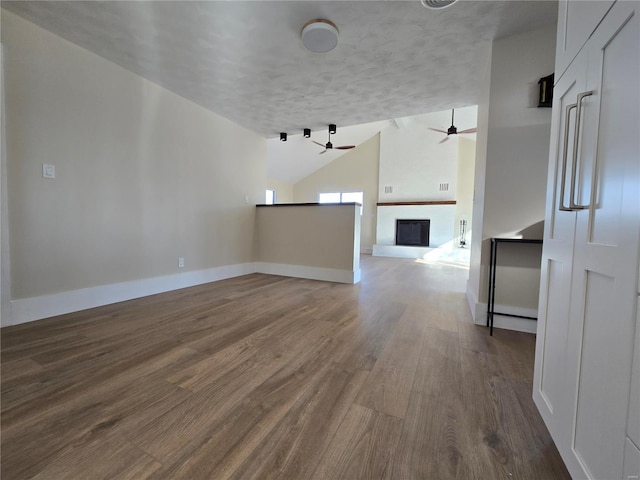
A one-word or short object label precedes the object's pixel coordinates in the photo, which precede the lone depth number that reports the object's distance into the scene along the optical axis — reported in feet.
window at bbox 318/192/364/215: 26.53
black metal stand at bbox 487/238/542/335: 6.30
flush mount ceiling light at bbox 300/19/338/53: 6.15
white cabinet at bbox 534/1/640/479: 1.97
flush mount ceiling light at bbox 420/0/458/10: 5.47
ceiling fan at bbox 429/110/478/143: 15.46
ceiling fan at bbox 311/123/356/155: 15.80
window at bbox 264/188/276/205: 27.07
